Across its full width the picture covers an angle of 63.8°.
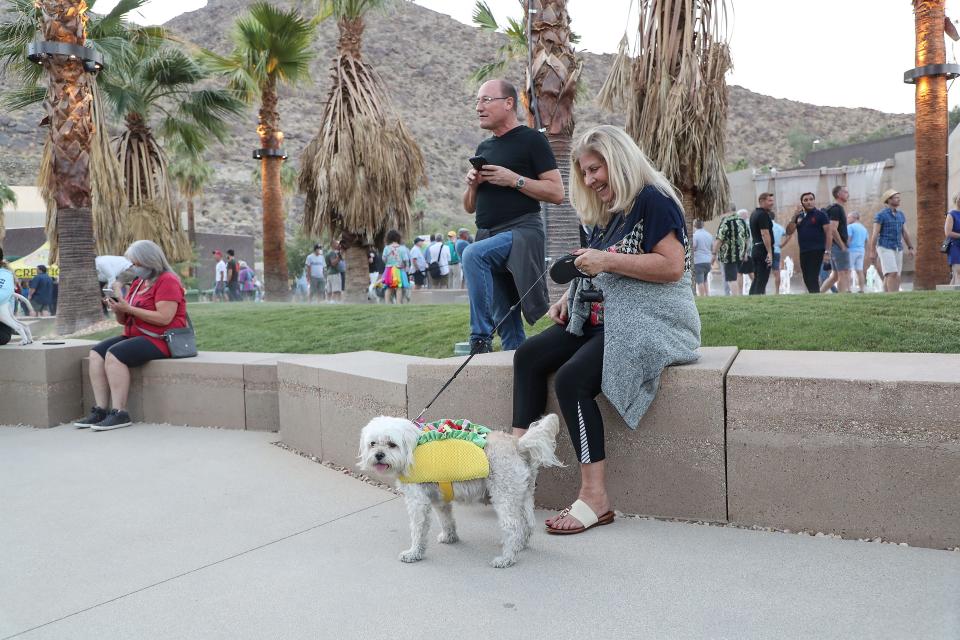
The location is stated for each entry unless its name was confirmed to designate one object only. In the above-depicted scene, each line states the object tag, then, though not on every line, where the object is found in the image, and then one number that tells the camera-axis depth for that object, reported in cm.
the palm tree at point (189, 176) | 3475
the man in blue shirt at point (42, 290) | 2141
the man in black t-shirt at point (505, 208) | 474
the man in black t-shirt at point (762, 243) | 1127
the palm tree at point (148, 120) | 1806
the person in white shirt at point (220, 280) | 2412
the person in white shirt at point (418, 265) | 2094
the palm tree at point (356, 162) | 1689
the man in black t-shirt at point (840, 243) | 1125
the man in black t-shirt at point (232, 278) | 2370
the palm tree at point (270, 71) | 1859
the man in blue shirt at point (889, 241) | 1151
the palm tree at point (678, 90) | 1109
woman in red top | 672
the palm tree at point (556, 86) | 998
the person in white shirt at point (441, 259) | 2062
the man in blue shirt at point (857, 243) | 1224
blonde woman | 353
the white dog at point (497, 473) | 319
